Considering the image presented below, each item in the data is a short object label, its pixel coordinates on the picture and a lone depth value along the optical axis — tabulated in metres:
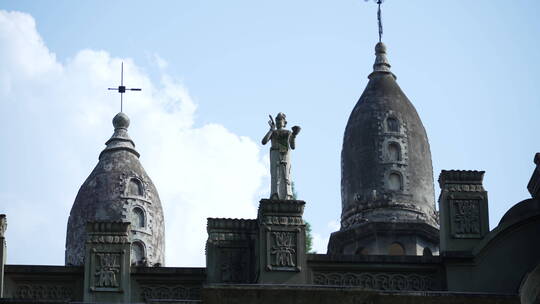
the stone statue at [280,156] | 47.16
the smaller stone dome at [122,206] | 54.25
